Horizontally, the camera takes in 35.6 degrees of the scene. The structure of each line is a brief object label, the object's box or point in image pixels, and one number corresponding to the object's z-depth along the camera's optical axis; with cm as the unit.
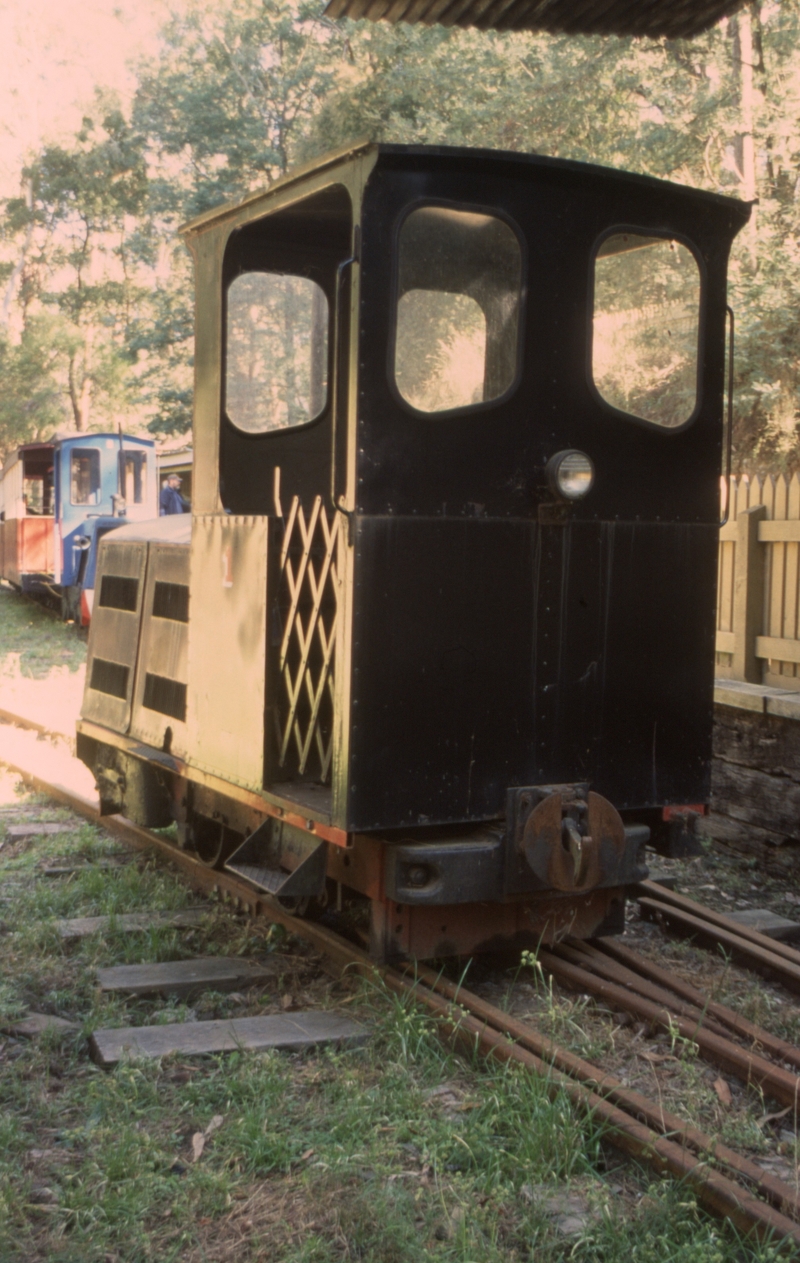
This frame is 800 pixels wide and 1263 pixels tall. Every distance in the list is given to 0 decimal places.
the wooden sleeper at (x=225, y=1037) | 409
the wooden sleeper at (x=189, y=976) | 471
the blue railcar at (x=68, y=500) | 2175
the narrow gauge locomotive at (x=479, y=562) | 430
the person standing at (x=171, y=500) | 1766
